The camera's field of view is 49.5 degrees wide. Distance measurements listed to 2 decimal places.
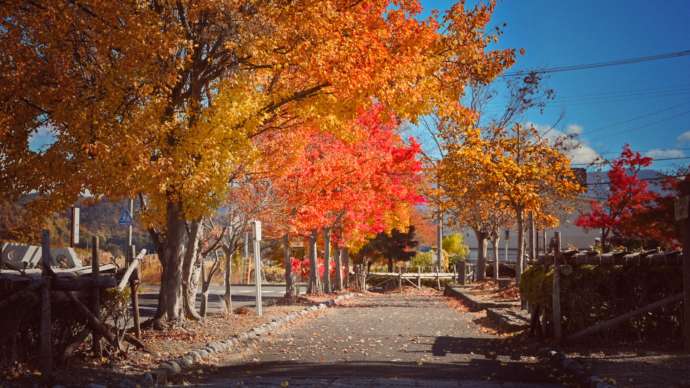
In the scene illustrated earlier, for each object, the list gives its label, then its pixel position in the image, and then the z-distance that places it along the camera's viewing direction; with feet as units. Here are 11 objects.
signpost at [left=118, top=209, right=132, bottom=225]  101.76
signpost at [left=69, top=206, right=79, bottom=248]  66.58
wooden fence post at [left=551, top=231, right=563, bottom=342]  42.65
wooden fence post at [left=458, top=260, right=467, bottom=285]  145.59
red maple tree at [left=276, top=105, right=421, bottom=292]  83.76
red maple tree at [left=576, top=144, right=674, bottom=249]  119.65
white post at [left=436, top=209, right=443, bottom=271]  159.16
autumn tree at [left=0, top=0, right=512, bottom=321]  38.88
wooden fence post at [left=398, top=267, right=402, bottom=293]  153.40
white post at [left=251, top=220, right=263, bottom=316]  63.67
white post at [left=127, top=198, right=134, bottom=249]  99.86
